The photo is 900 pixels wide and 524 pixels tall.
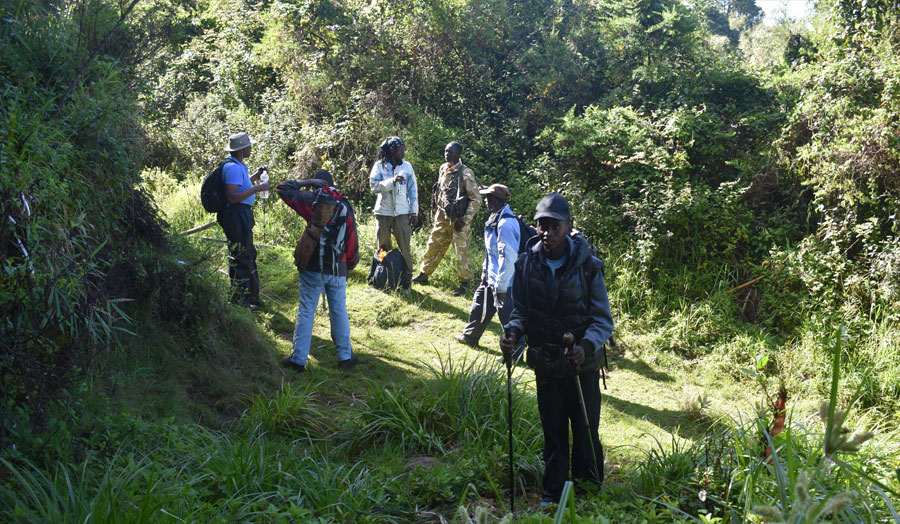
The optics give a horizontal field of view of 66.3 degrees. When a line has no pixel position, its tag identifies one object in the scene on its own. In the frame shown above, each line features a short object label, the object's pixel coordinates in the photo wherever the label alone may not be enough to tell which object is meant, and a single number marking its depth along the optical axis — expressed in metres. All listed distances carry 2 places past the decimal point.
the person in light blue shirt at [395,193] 9.67
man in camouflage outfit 9.63
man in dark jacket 4.37
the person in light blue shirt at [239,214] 7.71
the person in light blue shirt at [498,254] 7.32
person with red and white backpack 6.73
